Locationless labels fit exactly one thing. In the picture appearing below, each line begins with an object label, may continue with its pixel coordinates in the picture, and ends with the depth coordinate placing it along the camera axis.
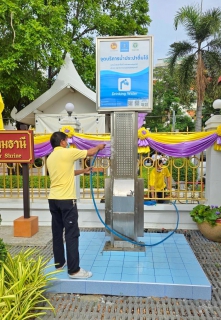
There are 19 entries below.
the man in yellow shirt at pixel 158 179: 6.02
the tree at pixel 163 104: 28.60
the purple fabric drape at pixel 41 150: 6.05
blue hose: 4.19
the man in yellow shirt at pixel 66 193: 3.29
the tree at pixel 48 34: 9.73
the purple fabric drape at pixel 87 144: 5.91
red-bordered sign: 5.50
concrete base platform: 3.26
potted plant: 4.98
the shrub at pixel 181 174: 11.17
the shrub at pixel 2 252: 3.03
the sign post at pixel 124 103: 4.15
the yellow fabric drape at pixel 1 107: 5.62
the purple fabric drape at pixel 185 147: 5.58
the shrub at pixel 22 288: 2.60
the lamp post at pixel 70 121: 6.04
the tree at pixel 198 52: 14.44
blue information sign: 4.15
